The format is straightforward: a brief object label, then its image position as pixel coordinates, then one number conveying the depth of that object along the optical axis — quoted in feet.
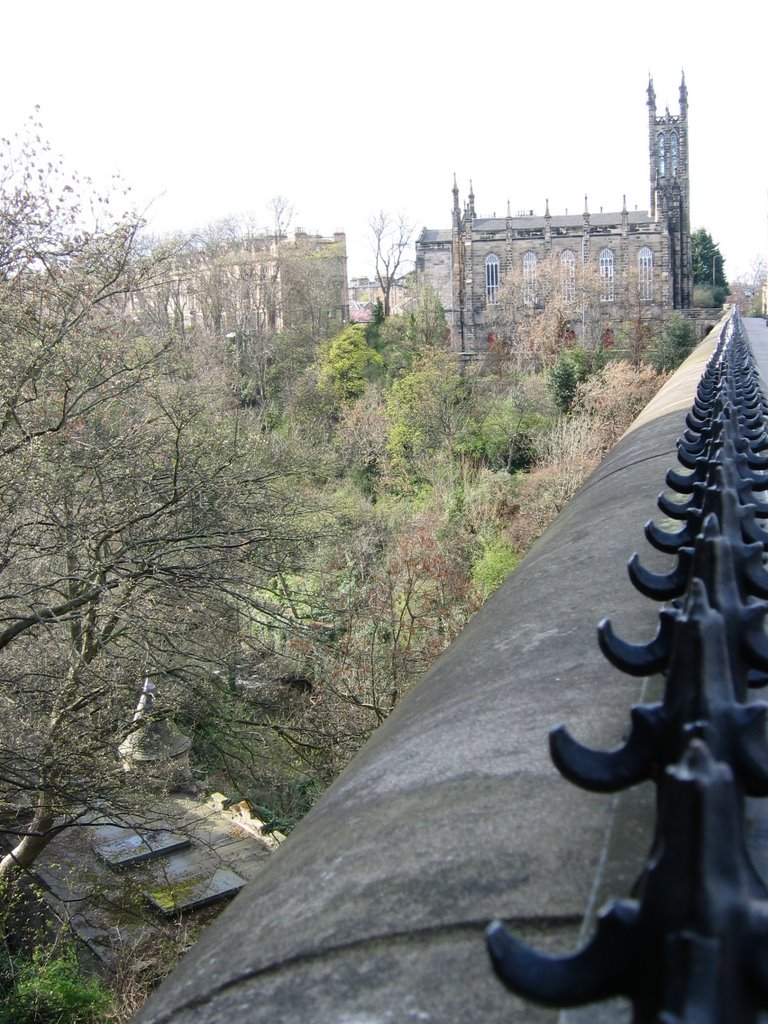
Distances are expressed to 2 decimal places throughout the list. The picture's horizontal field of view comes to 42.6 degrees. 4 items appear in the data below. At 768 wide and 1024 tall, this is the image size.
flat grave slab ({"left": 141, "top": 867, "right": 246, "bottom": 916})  40.60
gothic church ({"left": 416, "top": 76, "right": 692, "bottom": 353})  202.69
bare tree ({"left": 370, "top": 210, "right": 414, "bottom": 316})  217.56
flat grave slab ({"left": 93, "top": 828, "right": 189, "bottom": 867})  43.29
